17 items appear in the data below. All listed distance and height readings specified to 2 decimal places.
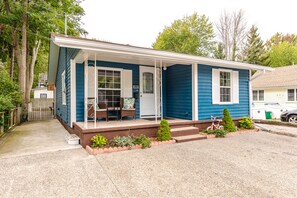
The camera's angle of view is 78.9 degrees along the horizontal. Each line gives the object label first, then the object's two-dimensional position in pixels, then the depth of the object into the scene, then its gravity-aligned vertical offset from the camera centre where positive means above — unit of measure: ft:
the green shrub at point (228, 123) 19.85 -2.54
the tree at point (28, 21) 32.12 +14.80
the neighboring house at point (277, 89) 40.24 +2.67
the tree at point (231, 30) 67.26 +26.46
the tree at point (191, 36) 80.74 +29.35
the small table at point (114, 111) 19.75 -1.26
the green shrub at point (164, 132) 15.84 -2.81
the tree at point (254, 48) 78.23 +22.65
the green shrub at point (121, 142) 14.08 -3.27
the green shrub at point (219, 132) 18.52 -3.31
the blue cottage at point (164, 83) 18.38 +2.02
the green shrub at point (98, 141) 13.52 -3.08
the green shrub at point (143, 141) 14.42 -3.32
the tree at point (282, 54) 80.89 +21.23
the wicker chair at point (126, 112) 19.33 -1.26
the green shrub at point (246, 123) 22.05 -2.81
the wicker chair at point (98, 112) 17.81 -1.16
